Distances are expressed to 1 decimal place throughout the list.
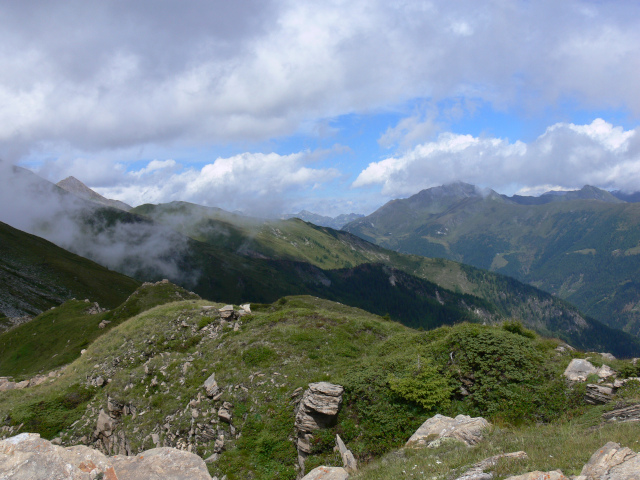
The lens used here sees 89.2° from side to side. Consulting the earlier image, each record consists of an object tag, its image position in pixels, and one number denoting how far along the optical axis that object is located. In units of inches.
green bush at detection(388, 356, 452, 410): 652.7
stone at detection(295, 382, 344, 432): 674.8
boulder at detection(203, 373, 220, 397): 831.7
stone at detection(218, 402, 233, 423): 755.4
